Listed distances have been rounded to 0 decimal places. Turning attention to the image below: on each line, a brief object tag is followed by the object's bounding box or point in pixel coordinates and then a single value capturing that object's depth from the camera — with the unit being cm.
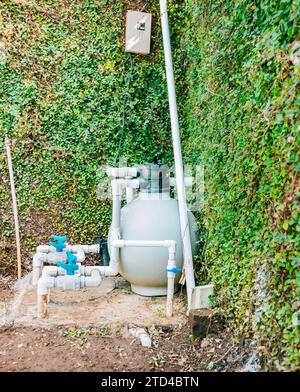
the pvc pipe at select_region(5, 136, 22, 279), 375
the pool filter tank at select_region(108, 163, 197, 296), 311
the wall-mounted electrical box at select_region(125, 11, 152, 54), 379
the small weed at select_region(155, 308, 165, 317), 295
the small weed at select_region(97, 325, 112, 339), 266
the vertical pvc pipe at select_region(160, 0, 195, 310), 294
